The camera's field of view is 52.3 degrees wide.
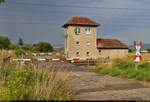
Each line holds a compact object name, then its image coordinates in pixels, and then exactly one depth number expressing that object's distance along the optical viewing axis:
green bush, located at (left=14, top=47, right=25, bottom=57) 17.16
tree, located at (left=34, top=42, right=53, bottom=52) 45.22
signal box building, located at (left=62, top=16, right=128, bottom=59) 31.53
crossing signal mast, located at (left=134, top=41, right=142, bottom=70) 8.16
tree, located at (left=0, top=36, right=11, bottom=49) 44.11
